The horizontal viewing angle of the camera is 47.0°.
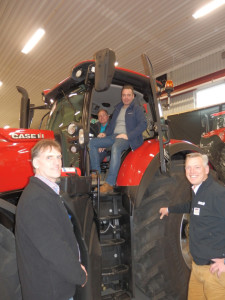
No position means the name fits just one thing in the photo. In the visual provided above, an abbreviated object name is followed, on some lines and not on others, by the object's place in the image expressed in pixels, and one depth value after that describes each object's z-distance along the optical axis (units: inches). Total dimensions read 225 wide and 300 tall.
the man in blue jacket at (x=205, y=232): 69.3
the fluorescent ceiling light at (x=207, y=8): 235.9
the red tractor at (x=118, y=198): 73.8
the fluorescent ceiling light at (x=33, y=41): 274.5
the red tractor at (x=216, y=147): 190.2
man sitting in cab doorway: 98.6
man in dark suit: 47.9
